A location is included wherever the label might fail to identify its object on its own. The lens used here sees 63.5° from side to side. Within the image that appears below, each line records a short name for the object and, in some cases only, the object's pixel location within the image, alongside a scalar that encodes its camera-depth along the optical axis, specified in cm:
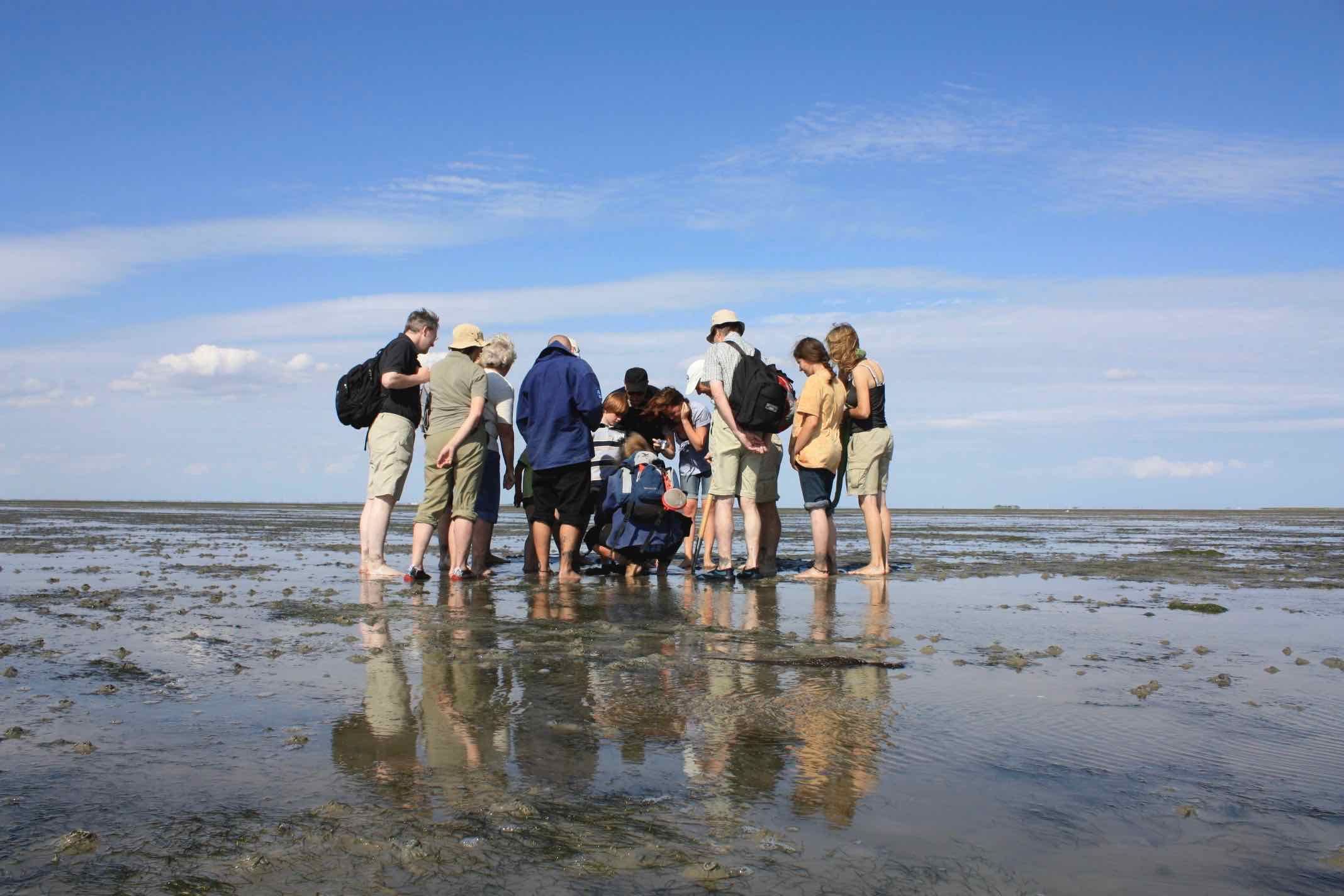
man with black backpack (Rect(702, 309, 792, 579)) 906
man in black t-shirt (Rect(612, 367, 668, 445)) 987
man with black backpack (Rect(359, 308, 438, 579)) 877
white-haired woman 939
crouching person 945
